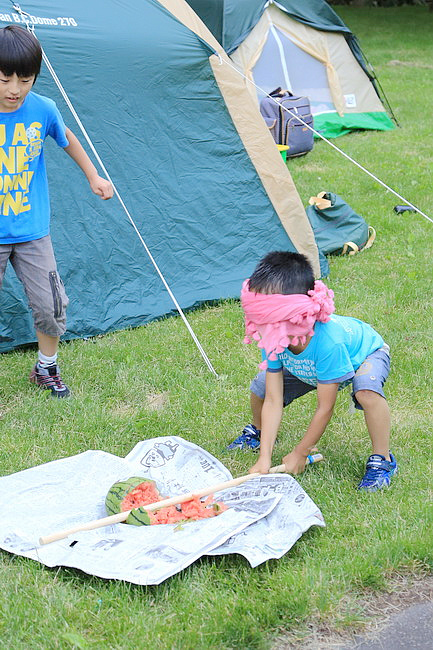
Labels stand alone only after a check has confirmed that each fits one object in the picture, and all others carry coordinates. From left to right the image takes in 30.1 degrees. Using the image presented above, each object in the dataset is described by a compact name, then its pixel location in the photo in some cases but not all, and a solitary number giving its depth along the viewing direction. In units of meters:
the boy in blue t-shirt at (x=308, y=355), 2.60
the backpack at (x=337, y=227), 5.41
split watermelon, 2.60
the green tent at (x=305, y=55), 8.28
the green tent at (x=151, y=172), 4.22
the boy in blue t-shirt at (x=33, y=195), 3.25
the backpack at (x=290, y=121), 7.45
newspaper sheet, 2.39
